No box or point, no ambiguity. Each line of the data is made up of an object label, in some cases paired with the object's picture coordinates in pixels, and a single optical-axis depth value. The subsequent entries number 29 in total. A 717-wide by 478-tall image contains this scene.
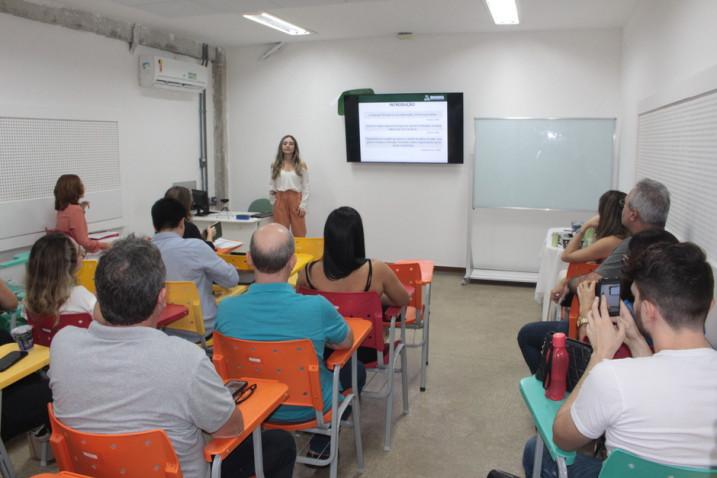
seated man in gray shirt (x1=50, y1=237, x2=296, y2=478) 1.45
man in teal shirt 2.09
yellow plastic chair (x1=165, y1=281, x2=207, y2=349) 2.92
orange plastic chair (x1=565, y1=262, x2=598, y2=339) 3.47
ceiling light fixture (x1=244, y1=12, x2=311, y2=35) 5.70
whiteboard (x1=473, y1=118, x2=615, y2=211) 6.05
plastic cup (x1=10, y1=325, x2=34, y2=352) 2.23
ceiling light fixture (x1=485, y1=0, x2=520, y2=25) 5.05
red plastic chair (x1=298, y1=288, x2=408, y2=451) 2.66
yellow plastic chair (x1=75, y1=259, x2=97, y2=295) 3.54
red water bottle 1.84
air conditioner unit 5.98
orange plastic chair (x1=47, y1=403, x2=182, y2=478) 1.39
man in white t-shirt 1.34
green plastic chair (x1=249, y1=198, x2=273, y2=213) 7.35
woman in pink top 4.70
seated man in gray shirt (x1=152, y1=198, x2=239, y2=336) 3.07
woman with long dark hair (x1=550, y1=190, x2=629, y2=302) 3.48
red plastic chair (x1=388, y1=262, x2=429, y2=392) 3.45
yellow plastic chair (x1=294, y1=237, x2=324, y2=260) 4.23
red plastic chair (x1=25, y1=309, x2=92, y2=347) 2.56
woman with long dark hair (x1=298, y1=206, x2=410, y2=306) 2.74
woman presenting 6.85
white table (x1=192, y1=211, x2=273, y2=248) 6.53
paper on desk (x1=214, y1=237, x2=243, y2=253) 4.04
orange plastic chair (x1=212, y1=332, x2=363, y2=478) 2.00
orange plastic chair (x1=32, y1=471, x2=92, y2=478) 1.33
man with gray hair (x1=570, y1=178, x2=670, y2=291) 3.09
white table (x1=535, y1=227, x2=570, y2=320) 4.36
